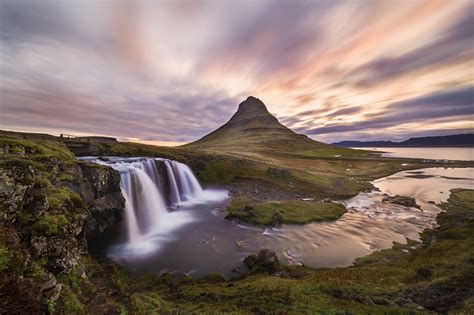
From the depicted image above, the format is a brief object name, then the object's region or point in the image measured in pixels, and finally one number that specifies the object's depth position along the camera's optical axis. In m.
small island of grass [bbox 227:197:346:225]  32.03
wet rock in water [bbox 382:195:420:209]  39.94
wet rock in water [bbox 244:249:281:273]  18.66
